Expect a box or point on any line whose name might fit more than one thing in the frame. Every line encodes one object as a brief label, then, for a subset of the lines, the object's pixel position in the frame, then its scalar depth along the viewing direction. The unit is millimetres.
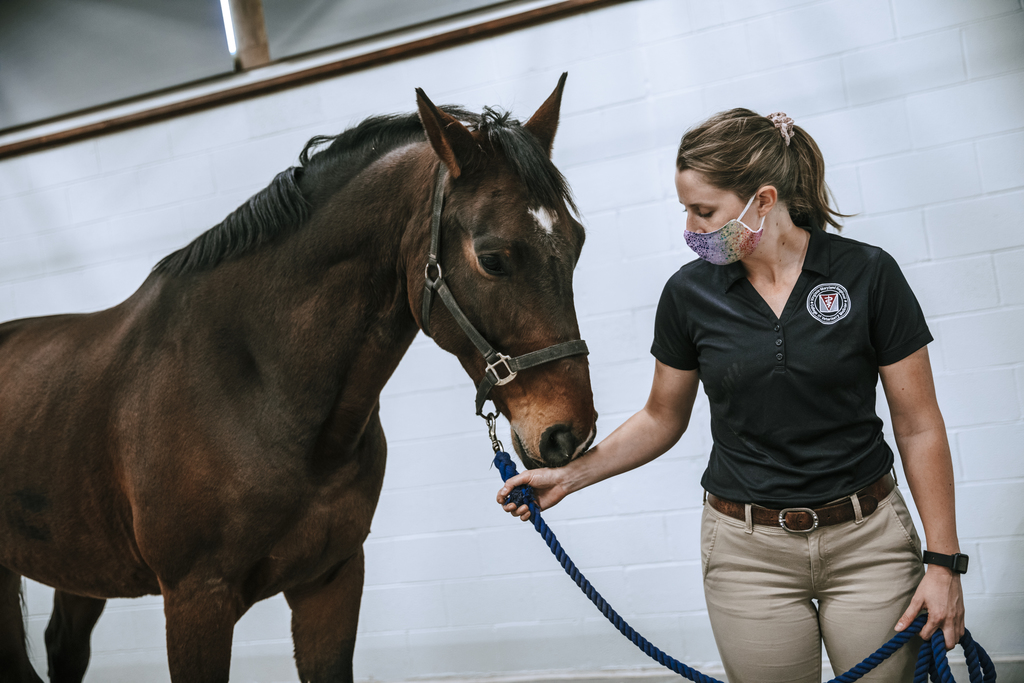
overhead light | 2789
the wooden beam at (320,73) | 2473
